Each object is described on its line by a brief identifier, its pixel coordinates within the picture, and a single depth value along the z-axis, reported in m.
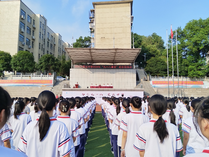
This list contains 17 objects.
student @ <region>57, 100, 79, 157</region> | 2.50
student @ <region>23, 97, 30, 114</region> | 5.28
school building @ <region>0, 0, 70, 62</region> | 28.08
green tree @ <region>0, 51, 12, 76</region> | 23.47
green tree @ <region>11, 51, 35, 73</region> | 24.20
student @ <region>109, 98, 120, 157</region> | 4.05
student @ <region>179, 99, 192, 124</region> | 4.93
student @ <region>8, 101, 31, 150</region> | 2.96
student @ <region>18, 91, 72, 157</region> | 1.65
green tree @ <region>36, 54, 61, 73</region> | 28.88
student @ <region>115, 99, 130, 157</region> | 3.39
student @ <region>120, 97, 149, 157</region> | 2.63
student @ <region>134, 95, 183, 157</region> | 1.78
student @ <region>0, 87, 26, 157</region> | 0.90
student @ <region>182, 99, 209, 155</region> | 2.27
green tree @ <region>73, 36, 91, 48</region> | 37.01
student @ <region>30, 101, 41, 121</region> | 4.34
